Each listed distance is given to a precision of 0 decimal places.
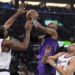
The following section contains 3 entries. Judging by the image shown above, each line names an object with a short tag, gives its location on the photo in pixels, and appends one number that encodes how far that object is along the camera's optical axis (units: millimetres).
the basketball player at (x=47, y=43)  8520
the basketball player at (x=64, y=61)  7232
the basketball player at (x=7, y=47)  6008
